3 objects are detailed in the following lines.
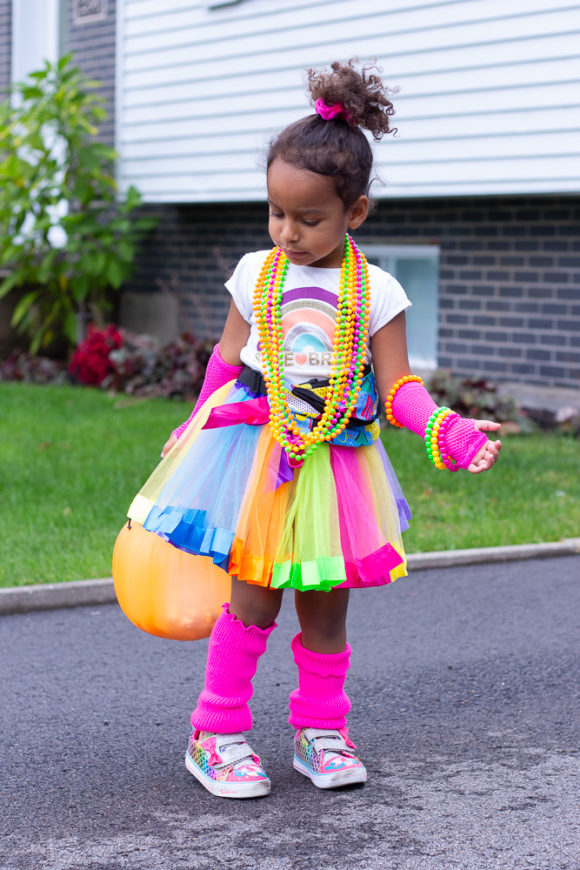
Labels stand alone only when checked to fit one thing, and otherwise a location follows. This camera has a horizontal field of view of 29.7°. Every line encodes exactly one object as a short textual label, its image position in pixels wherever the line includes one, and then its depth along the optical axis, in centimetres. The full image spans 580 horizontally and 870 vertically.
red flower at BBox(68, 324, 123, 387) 1028
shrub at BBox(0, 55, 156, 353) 1062
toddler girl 258
